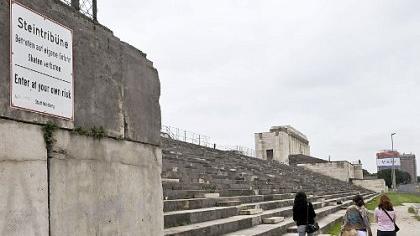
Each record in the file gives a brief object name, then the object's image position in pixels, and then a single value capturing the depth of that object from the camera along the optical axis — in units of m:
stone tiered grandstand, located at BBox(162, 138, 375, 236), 9.55
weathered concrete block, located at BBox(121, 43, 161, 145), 5.67
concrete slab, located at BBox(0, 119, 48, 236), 3.83
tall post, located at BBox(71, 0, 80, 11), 5.02
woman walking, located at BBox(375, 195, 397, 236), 10.22
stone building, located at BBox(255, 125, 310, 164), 69.69
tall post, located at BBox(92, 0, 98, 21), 5.28
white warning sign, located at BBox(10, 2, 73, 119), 4.04
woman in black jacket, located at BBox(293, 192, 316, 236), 10.81
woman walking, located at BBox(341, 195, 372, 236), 9.24
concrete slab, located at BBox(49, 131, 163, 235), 4.44
